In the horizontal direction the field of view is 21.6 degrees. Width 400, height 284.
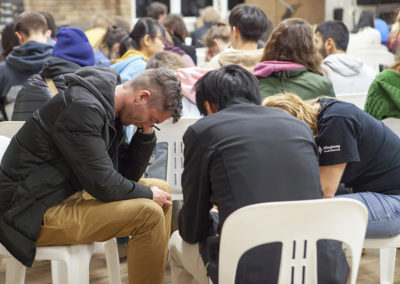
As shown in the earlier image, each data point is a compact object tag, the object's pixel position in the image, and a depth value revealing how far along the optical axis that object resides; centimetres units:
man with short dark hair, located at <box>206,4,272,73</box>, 686
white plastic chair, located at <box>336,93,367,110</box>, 550
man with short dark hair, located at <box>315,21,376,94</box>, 647
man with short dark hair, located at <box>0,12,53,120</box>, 682
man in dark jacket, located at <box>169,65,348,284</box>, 315
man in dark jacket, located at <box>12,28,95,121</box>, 576
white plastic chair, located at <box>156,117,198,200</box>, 488
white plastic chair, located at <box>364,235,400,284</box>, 466
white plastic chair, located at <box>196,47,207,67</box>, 1092
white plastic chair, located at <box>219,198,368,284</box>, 284
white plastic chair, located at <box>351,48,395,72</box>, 1026
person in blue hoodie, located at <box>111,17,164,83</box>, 768
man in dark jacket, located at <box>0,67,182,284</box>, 373
